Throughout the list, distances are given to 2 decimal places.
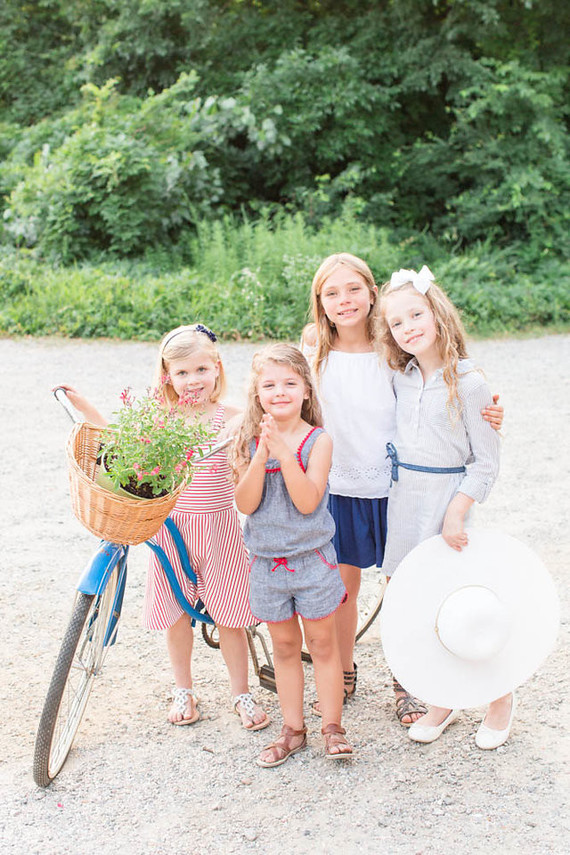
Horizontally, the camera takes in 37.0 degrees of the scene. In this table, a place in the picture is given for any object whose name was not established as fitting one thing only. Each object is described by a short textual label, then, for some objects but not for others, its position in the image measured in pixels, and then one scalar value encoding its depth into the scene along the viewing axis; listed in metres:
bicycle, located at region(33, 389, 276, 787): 2.49
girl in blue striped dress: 2.67
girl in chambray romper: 2.57
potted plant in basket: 2.32
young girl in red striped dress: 2.83
